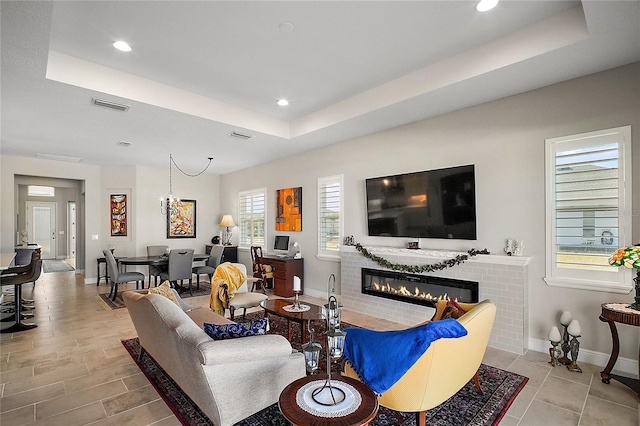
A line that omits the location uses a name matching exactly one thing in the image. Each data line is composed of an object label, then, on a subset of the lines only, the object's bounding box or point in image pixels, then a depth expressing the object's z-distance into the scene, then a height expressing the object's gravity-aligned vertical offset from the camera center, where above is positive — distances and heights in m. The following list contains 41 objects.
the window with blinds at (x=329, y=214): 5.81 -0.01
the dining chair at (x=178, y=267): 6.26 -1.02
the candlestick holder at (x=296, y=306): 3.64 -1.05
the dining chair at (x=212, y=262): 6.98 -1.10
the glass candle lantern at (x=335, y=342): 1.73 -0.69
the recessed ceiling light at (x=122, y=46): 3.07 +1.63
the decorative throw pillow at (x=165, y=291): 3.32 -0.80
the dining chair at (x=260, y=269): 6.67 -1.15
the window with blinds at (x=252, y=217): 7.81 -0.08
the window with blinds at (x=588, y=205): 3.08 +0.07
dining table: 6.27 -0.93
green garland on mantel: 3.91 -0.67
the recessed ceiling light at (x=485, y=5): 2.55 +1.67
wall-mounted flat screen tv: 4.06 +0.13
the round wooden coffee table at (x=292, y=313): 3.35 -1.09
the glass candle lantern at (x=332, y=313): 1.89 -0.59
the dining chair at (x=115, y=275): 5.99 -1.15
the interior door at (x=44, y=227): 12.14 -0.45
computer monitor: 6.89 -0.64
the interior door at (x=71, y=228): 12.38 -0.51
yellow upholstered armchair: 1.96 -1.02
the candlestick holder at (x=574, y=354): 3.10 -1.38
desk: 6.24 -1.15
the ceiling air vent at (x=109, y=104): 3.77 +1.32
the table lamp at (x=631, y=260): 2.52 -0.38
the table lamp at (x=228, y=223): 8.64 -0.24
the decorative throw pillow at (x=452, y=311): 2.54 -0.79
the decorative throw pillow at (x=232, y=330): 2.13 -0.78
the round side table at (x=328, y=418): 1.45 -0.94
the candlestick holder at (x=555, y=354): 3.22 -1.42
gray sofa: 1.92 -0.99
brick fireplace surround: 3.53 -0.86
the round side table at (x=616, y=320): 2.61 -0.91
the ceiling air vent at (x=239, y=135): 5.13 +1.27
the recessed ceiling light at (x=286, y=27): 2.81 +1.65
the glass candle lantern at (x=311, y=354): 1.72 -0.75
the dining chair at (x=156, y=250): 7.73 -0.86
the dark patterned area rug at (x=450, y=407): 2.34 -1.50
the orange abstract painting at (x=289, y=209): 6.64 +0.10
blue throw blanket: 1.91 -0.85
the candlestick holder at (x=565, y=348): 3.21 -1.35
